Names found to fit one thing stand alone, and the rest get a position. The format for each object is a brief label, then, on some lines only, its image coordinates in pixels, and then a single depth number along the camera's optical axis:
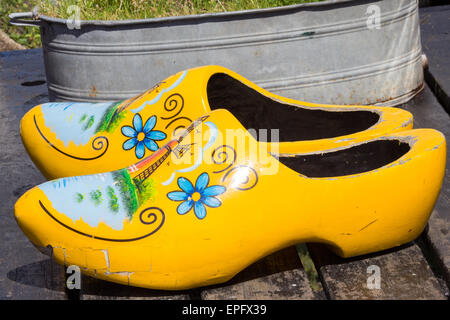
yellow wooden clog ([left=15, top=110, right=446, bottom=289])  1.27
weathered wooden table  1.32
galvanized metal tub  2.12
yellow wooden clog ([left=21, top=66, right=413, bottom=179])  1.73
